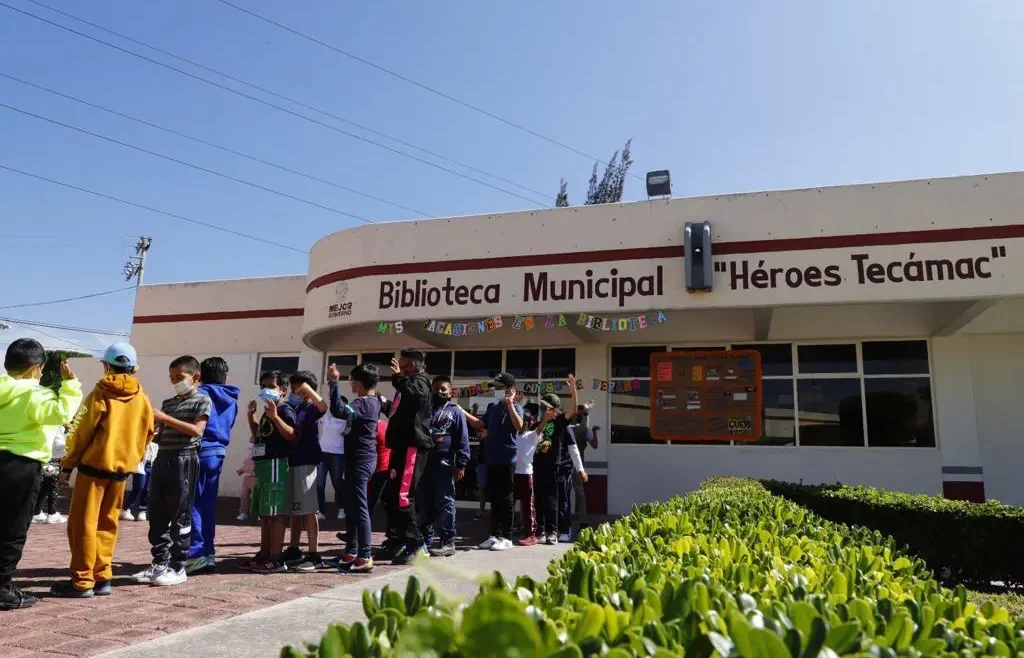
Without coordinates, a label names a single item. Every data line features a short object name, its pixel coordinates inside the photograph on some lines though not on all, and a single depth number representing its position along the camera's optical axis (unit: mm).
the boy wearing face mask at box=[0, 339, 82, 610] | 4203
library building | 8930
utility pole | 36281
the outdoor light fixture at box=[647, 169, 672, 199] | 10570
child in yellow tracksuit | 4488
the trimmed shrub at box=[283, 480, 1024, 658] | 880
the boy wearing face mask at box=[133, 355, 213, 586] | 4883
